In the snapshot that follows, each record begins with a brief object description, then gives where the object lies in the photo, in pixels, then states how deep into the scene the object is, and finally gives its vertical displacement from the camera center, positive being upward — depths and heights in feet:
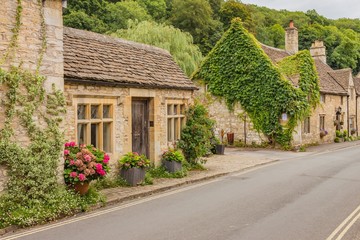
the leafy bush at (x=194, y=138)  56.24 -3.43
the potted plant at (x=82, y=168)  33.17 -4.52
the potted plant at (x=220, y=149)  79.00 -6.97
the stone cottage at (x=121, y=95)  40.14 +2.15
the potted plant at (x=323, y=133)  112.37 -5.64
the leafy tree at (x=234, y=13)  216.33 +54.33
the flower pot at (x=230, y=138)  98.37 -6.02
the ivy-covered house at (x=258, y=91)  91.45 +5.18
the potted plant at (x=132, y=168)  42.70 -5.74
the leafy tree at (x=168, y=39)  132.87 +24.67
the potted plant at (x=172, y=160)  50.83 -5.89
